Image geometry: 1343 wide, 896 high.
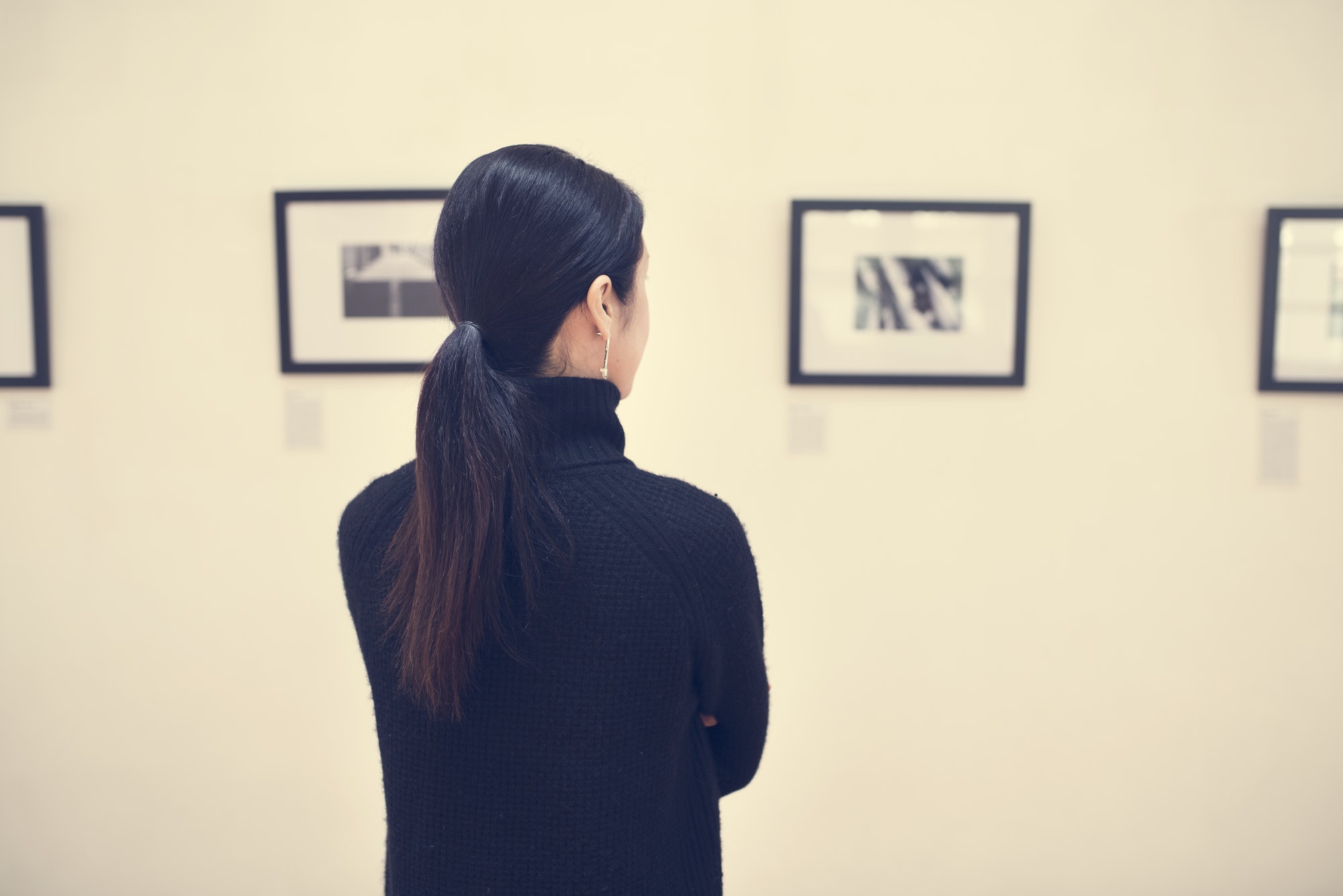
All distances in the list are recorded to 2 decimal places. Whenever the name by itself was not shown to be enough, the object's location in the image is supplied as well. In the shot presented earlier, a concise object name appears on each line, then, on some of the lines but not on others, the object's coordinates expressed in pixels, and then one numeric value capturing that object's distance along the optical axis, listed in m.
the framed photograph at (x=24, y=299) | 1.73
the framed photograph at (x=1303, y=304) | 1.68
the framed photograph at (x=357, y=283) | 1.71
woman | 0.69
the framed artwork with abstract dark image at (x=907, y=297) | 1.69
